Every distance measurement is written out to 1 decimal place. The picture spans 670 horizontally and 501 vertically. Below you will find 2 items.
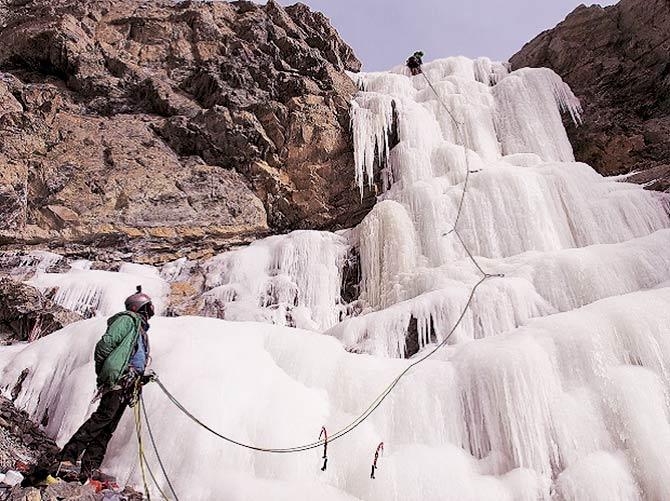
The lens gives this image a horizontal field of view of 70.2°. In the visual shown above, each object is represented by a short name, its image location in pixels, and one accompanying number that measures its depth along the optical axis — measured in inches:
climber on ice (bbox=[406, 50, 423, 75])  554.9
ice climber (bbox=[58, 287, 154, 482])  148.3
